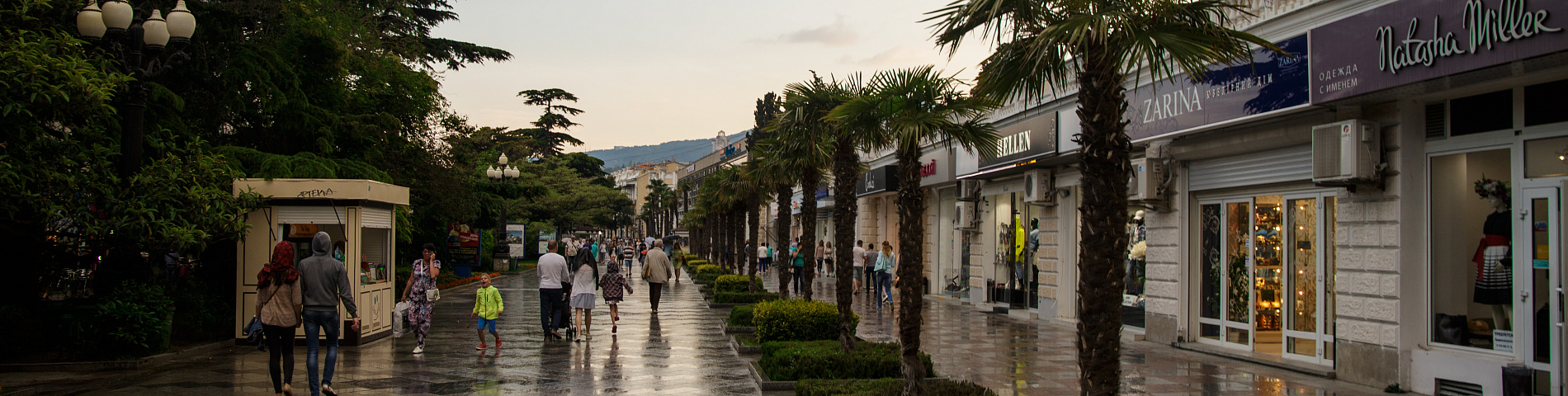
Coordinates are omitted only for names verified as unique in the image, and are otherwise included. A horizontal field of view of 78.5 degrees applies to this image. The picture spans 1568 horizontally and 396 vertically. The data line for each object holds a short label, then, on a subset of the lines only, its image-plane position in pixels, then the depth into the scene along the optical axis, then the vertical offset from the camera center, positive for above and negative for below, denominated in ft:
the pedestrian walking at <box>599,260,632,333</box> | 49.26 -3.43
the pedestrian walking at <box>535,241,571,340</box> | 44.39 -3.08
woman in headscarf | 26.63 -2.28
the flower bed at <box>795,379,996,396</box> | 24.41 -4.53
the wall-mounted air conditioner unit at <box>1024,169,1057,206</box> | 54.54 +2.08
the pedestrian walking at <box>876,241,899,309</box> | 64.59 -2.95
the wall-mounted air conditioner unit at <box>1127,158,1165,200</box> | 41.73 +1.99
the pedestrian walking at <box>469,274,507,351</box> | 41.06 -3.70
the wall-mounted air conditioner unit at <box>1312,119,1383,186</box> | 29.58 +2.28
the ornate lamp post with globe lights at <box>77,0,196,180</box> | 33.68 +6.43
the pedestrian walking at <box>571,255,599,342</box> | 46.85 -3.32
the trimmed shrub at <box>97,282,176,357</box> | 34.45 -3.75
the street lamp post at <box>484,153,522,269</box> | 99.04 +4.88
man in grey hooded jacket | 27.27 -2.16
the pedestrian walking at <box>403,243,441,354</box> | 39.93 -3.13
